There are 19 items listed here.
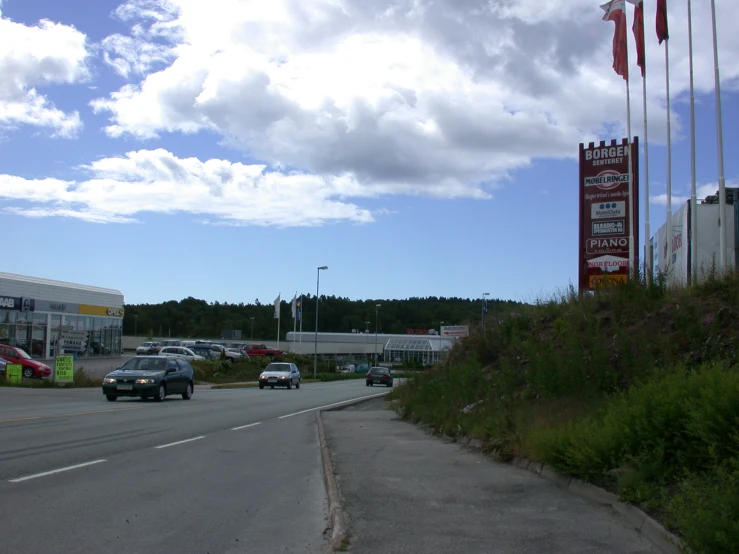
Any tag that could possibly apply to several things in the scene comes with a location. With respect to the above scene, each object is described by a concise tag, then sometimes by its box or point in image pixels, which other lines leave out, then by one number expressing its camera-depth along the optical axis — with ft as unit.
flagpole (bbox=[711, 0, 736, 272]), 58.90
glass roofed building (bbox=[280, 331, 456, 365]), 394.13
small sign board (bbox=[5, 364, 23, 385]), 114.21
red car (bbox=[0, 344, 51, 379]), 124.36
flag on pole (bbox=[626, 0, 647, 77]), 67.15
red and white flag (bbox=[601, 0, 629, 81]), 69.56
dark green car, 81.35
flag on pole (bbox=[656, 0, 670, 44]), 66.03
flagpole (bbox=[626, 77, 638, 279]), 69.92
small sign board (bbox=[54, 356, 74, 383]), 115.96
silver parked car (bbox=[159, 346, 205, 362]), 178.91
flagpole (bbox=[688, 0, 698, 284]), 64.64
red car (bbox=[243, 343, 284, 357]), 263.88
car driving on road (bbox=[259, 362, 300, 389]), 146.39
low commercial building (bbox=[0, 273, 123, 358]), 178.70
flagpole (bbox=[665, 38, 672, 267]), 69.62
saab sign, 174.91
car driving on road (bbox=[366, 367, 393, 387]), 174.19
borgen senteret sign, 71.36
